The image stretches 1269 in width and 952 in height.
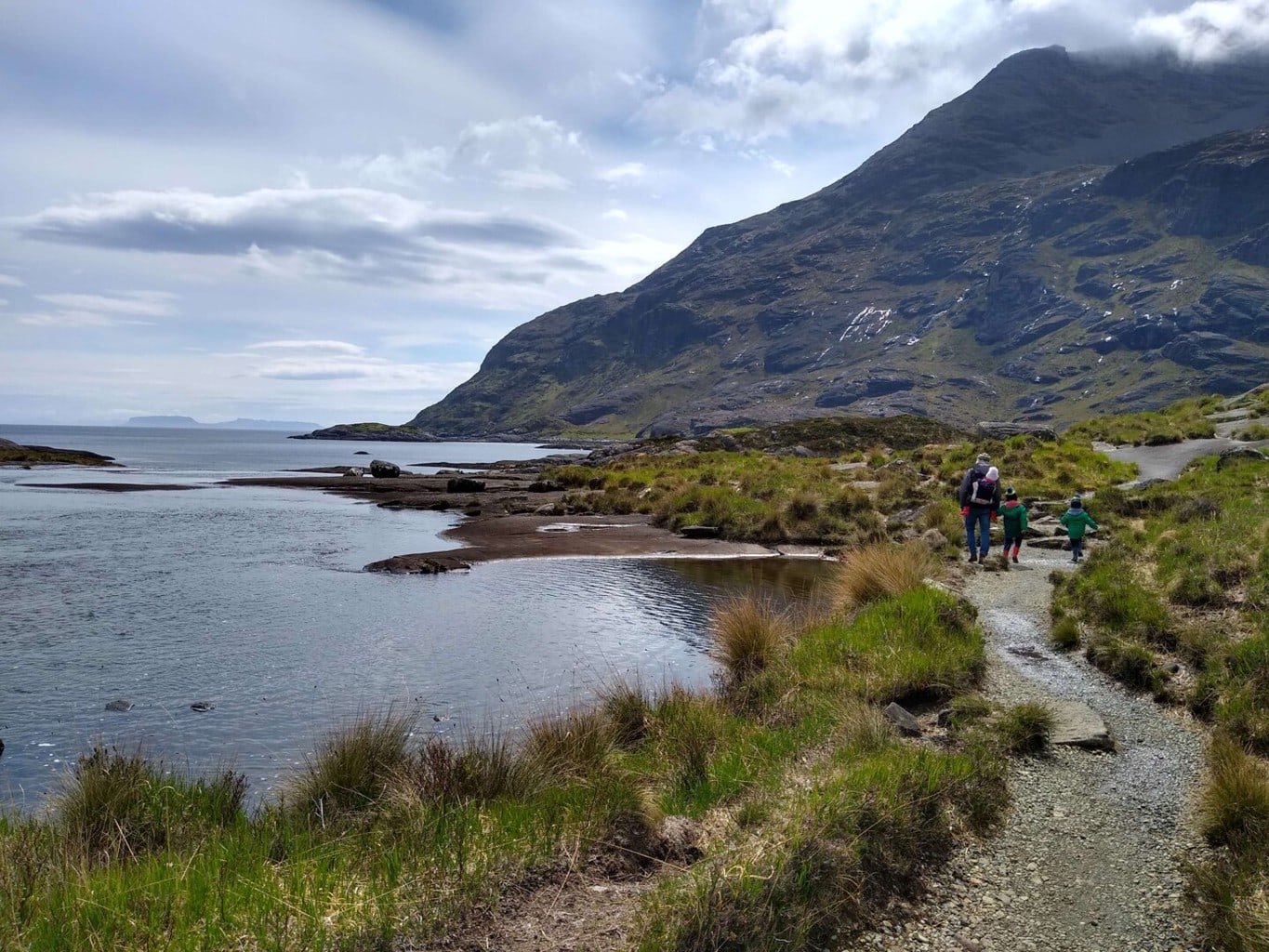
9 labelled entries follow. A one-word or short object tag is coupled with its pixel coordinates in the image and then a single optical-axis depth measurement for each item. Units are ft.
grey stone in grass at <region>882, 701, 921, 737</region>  28.91
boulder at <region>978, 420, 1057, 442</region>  179.93
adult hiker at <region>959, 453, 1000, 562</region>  63.31
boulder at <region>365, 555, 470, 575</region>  75.41
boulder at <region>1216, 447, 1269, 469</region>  85.46
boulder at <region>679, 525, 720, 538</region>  104.78
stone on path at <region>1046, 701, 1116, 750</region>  26.99
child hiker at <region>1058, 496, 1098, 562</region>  60.90
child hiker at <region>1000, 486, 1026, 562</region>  63.82
